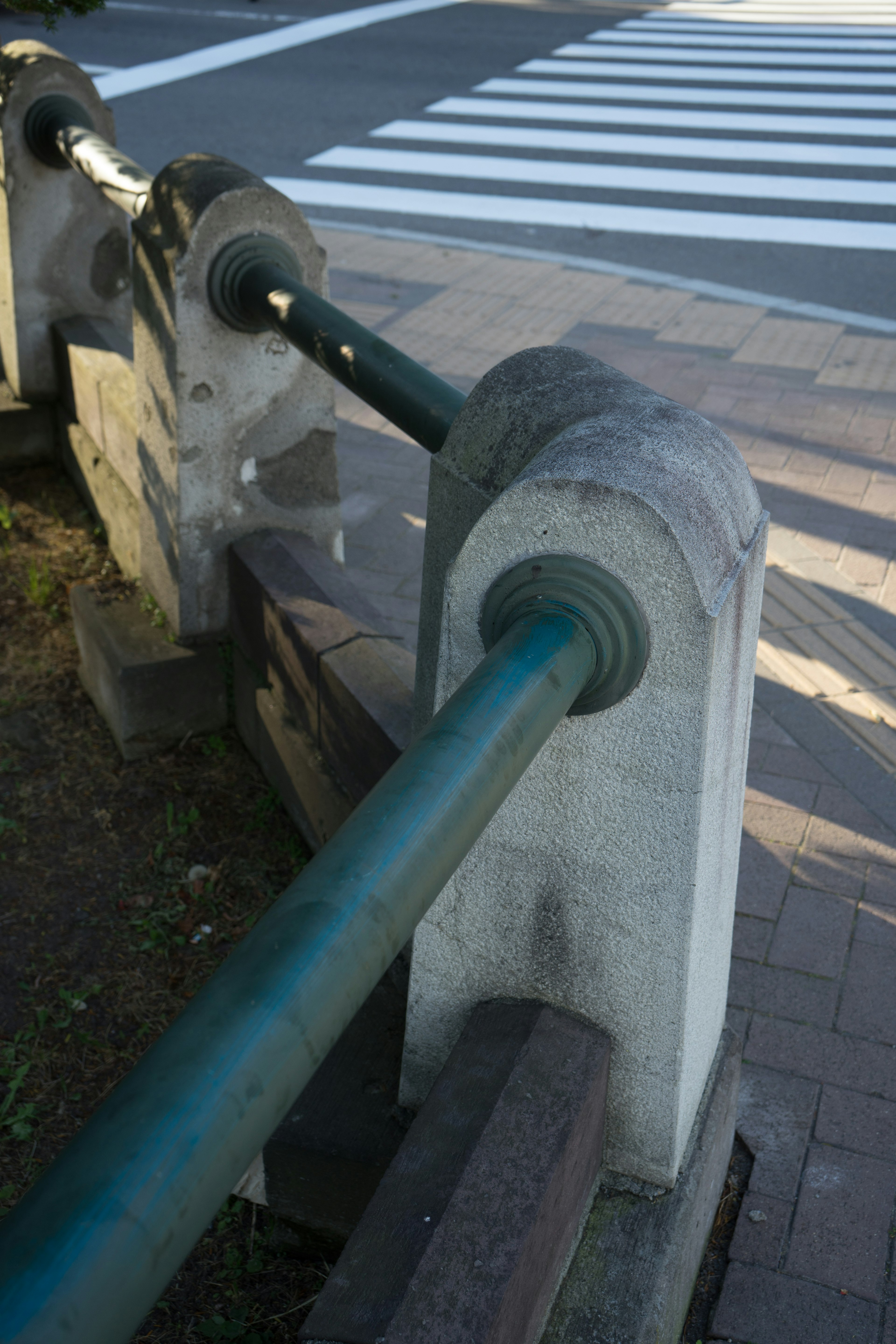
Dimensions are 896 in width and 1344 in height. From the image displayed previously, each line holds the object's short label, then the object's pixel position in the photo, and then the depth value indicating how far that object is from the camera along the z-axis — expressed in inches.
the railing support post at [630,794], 62.0
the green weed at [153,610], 158.9
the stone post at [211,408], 134.3
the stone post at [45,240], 192.1
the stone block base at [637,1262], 73.0
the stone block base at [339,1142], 88.2
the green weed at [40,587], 184.9
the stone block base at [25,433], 213.9
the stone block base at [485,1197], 61.9
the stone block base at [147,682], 151.4
